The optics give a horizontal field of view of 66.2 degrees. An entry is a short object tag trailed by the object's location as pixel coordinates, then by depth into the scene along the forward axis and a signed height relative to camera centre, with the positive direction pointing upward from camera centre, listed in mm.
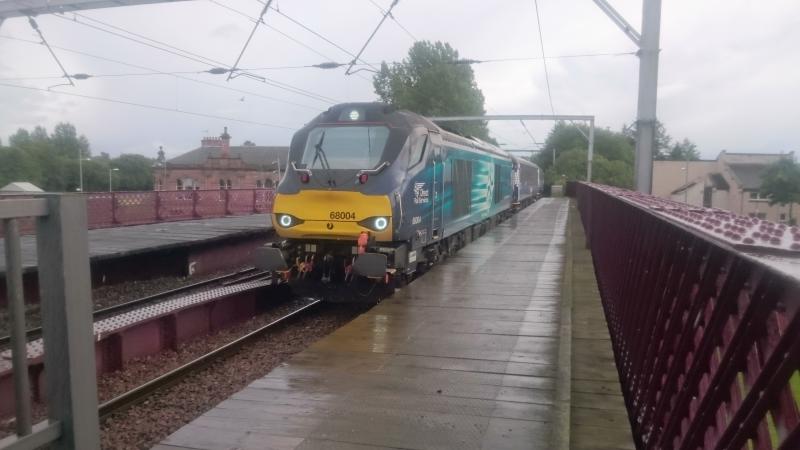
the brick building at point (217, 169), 43969 +552
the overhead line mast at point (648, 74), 8852 +1486
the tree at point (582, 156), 60625 +2569
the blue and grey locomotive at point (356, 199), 9234 -351
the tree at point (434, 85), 56906 +8598
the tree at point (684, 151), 100912 +4431
